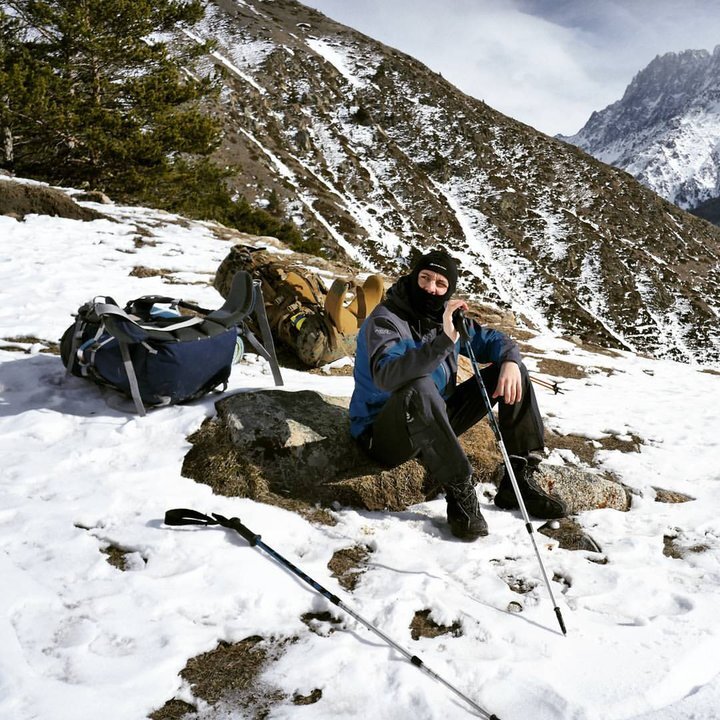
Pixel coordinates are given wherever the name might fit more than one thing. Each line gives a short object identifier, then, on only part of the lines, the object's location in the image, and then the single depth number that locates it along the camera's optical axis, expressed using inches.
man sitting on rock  143.8
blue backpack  172.4
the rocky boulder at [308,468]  161.6
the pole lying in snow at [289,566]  95.6
